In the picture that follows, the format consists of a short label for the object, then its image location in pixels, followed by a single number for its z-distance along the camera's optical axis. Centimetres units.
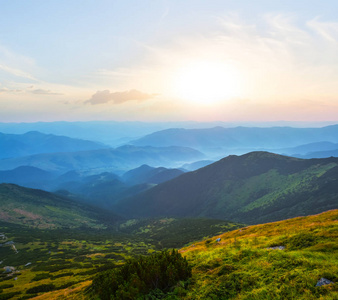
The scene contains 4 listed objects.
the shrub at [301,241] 2211
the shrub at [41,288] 4922
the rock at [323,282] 1396
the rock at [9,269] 7331
